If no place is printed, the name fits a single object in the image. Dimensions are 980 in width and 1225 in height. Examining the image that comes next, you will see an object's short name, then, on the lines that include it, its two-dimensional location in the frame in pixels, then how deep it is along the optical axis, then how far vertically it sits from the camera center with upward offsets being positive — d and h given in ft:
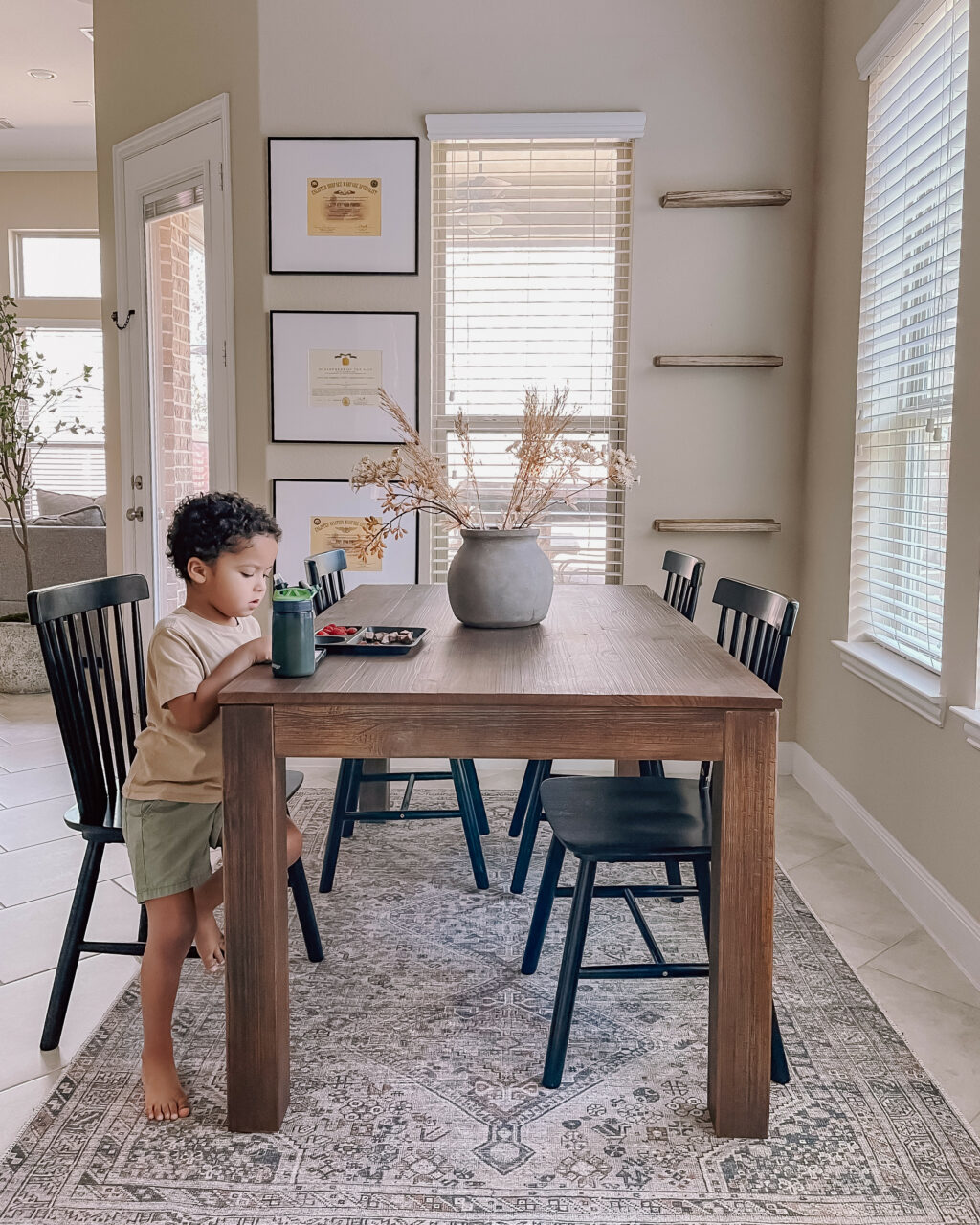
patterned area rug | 4.92 -3.40
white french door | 12.58 +2.17
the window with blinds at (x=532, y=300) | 12.14 +2.35
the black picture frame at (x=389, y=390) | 12.17 +1.34
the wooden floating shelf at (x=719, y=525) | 12.17 -0.34
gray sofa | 19.80 -1.23
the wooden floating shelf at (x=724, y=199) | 11.71 +3.42
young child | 5.54 -1.48
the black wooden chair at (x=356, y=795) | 8.71 -2.64
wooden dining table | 5.17 -1.32
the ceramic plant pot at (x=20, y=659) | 16.72 -2.77
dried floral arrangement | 6.96 +0.16
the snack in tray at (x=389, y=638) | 6.27 -0.90
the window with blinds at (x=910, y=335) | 8.40 +1.48
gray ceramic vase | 7.07 -0.58
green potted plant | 16.21 -1.27
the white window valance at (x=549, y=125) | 11.78 +4.26
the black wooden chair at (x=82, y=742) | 6.15 -1.55
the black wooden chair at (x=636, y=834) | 5.80 -1.98
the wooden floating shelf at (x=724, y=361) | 11.89 +1.58
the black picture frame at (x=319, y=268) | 11.99 +2.76
